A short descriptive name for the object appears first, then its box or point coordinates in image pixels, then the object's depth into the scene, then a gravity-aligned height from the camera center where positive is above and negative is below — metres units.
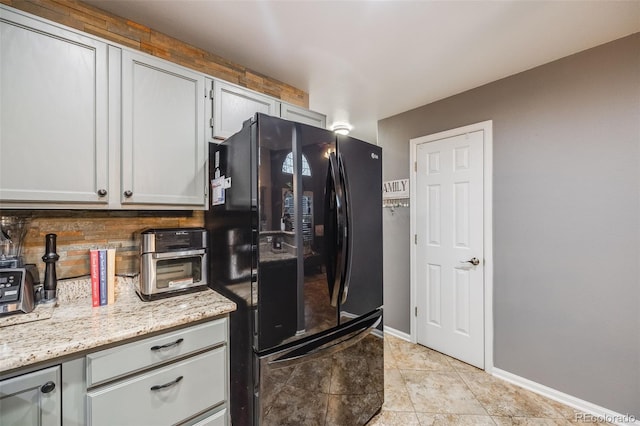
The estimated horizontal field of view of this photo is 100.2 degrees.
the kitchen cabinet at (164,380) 1.01 -0.69
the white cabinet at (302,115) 1.94 +0.75
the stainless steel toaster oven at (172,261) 1.39 -0.26
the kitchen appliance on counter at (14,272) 1.13 -0.25
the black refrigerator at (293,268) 1.26 -0.28
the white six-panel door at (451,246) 2.39 -0.31
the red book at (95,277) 1.33 -0.31
